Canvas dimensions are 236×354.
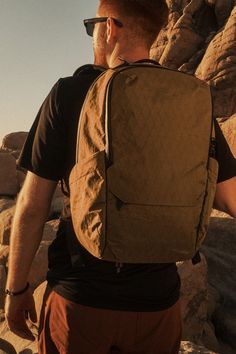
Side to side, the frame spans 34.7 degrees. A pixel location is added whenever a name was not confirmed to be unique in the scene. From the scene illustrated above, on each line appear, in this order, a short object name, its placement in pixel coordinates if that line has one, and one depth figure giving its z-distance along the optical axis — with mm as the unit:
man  1872
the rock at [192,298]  6309
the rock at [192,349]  3989
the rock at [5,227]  9817
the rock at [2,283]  7683
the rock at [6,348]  4871
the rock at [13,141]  31444
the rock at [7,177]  17703
